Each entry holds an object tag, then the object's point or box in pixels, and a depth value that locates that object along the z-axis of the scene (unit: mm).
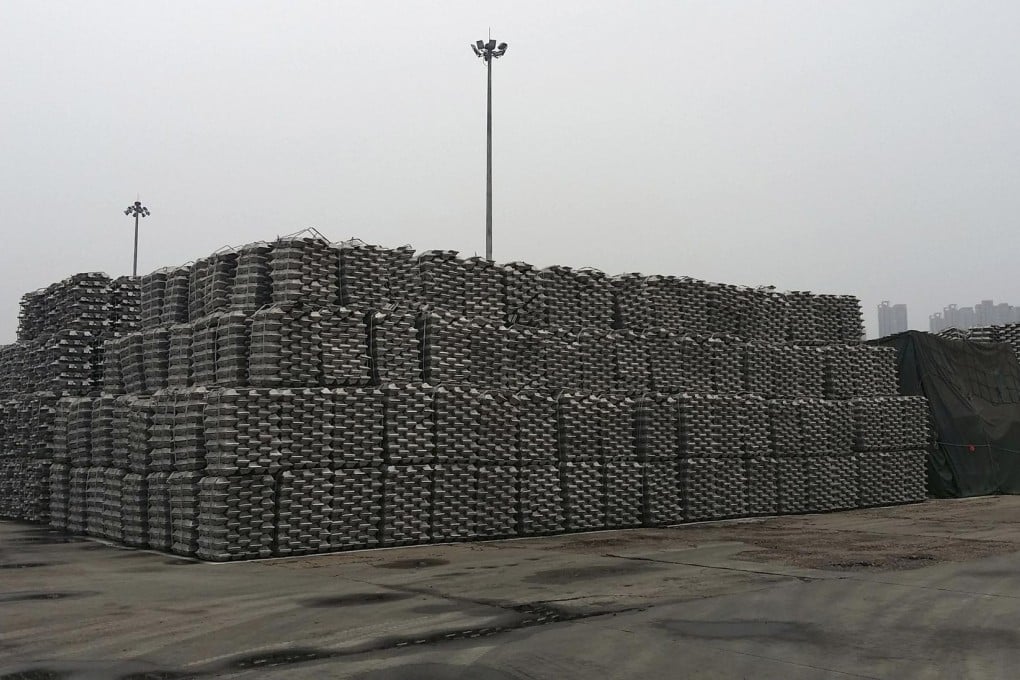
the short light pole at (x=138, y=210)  55125
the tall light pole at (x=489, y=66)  32094
